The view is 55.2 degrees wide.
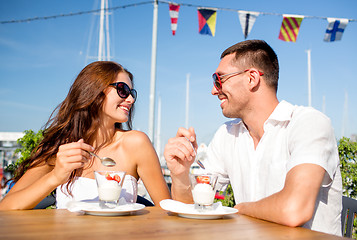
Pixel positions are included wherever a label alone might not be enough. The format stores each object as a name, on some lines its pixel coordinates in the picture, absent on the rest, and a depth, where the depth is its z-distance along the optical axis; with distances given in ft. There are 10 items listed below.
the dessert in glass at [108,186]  5.92
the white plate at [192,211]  5.55
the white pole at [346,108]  100.99
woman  9.32
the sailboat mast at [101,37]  54.70
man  5.79
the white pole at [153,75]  24.13
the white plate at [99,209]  5.61
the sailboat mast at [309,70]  72.88
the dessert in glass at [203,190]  5.87
